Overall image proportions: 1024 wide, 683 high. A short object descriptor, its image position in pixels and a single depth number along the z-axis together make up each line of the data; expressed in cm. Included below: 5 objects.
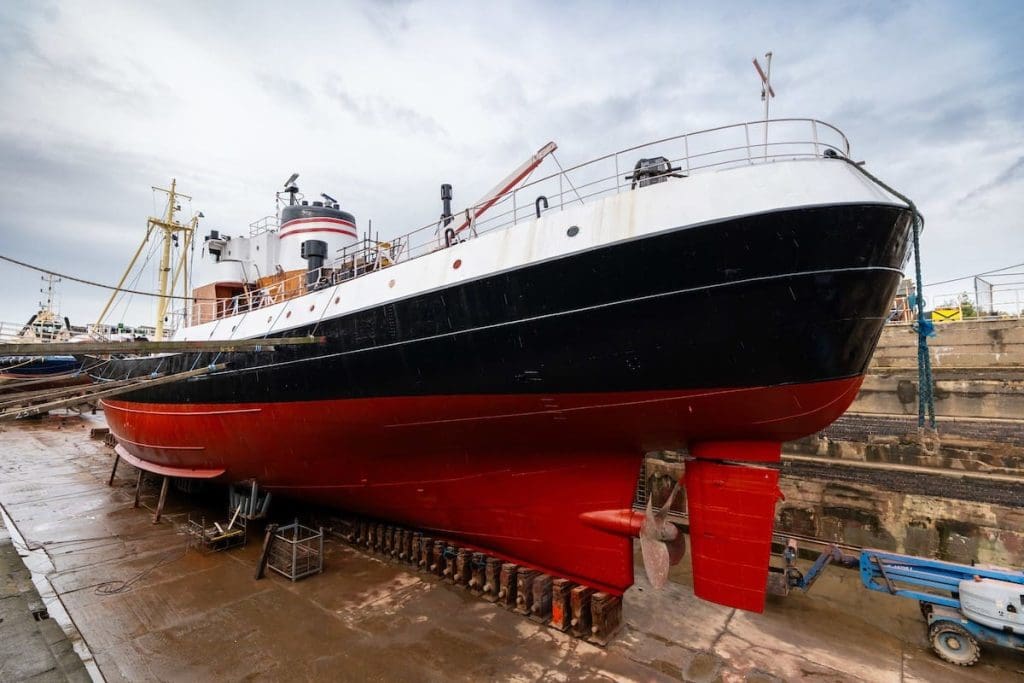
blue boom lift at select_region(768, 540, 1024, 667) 583
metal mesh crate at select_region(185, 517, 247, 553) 907
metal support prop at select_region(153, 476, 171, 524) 1084
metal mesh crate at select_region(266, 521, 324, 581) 786
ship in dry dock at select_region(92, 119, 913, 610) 450
